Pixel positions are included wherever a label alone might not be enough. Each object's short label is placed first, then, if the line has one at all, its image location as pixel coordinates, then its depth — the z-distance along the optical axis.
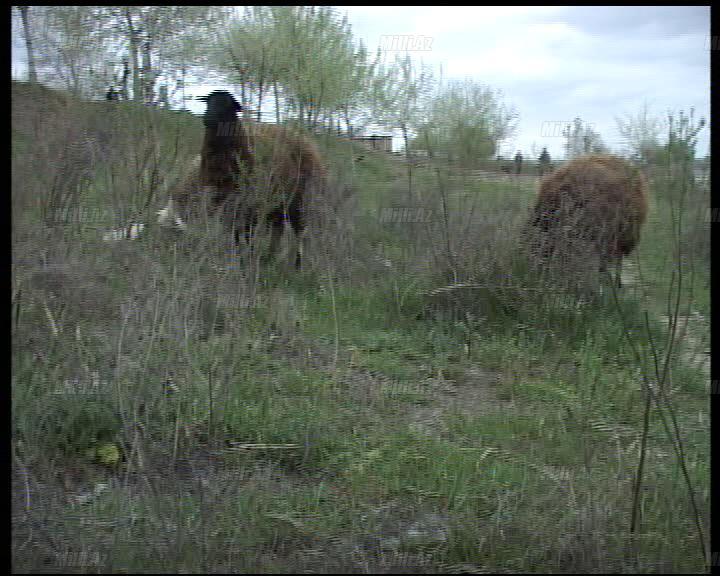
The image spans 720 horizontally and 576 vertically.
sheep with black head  4.20
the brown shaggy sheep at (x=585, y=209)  5.06
